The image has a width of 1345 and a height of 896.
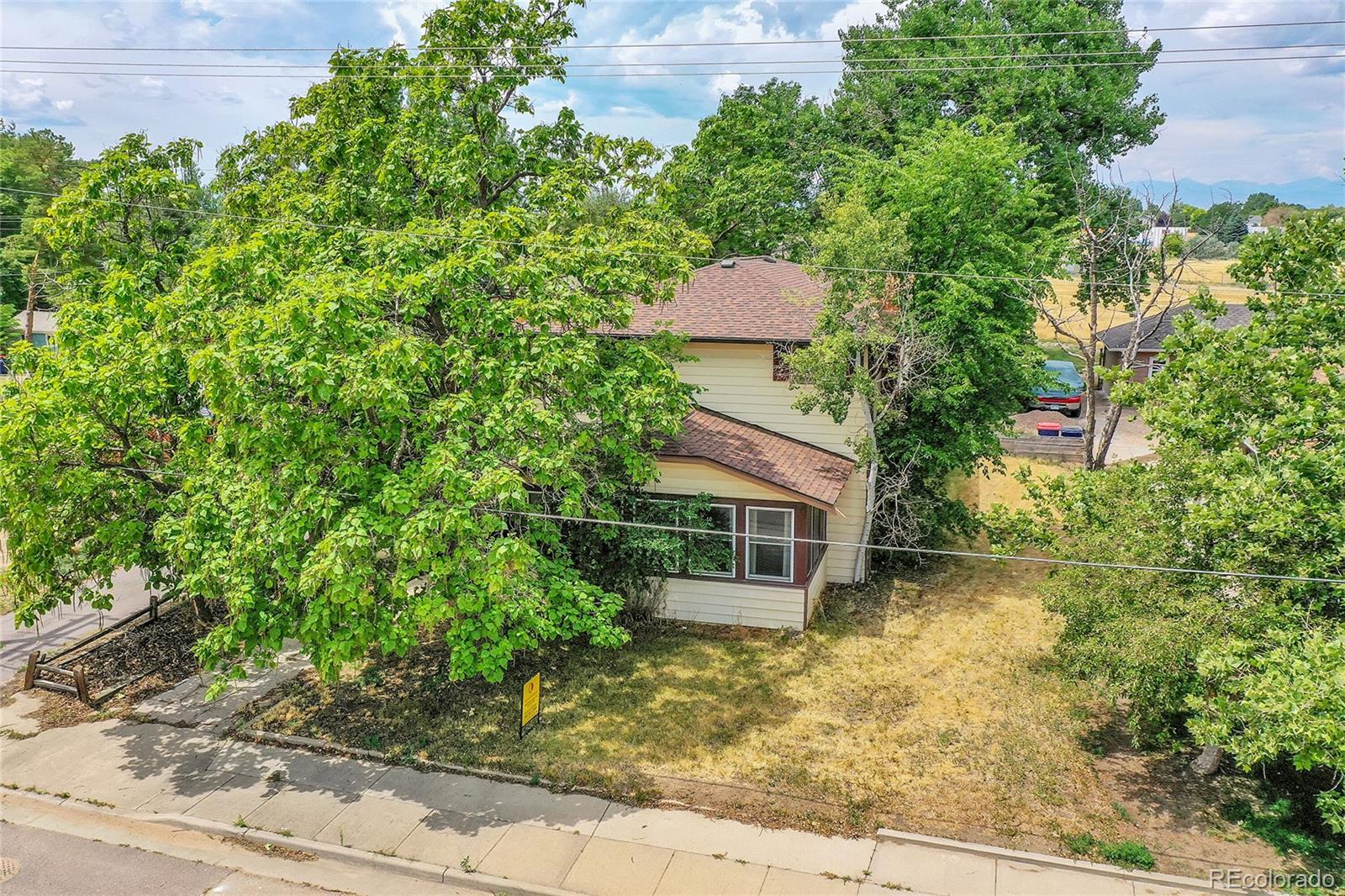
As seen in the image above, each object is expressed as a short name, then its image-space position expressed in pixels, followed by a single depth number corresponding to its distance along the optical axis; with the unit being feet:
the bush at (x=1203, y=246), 58.95
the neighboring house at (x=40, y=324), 163.84
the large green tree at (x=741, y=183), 94.02
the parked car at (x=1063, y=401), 98.12
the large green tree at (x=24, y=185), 134.51
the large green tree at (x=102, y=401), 37.27
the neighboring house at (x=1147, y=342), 110.93
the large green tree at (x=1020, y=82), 90.43
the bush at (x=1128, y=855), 30.32
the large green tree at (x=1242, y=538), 28.02
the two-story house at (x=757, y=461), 50.21
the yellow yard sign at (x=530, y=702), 38.99
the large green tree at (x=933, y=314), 52.08
